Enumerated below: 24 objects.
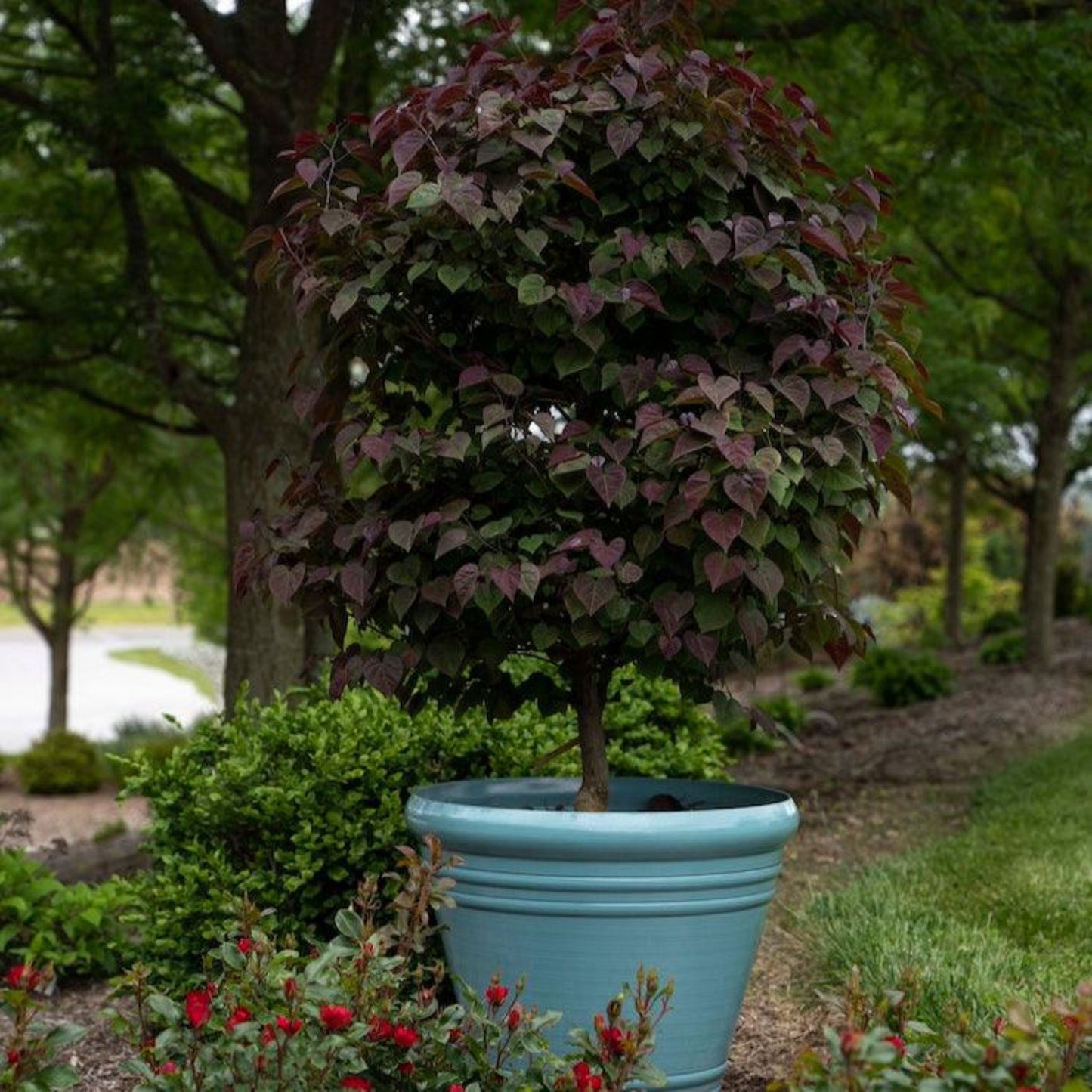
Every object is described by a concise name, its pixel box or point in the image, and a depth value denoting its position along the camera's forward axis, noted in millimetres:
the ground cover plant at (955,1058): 2021
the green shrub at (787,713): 10109
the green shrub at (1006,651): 13758
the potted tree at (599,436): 2908
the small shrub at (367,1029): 2395
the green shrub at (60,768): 11922
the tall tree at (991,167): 5906
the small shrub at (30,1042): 2230
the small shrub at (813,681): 14406
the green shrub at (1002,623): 17266
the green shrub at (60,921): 4594
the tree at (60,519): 12227
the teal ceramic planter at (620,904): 2857
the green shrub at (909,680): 11555
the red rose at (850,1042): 1976
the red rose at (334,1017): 2295
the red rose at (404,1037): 2431
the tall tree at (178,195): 6324
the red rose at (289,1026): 2318
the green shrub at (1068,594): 18672
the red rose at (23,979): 2223
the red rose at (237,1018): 2400
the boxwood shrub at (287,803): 3869
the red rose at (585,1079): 2268
